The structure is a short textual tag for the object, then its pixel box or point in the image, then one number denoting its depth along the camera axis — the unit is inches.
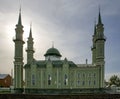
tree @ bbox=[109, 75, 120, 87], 3923.2
